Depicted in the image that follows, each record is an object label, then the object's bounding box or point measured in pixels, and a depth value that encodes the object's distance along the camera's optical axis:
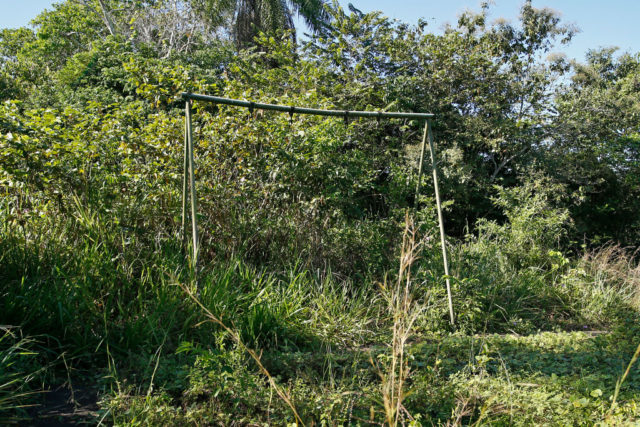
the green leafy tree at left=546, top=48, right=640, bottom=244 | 9.66
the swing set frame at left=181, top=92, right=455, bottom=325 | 3.75
